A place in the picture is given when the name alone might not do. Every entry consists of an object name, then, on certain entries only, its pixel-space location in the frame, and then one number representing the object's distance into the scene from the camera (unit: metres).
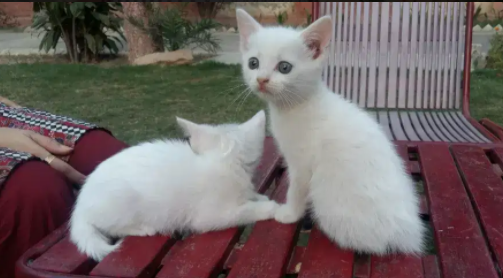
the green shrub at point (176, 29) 2.21
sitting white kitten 0.44
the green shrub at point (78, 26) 2.25
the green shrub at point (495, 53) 1.98
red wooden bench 0.41
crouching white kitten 0.48
